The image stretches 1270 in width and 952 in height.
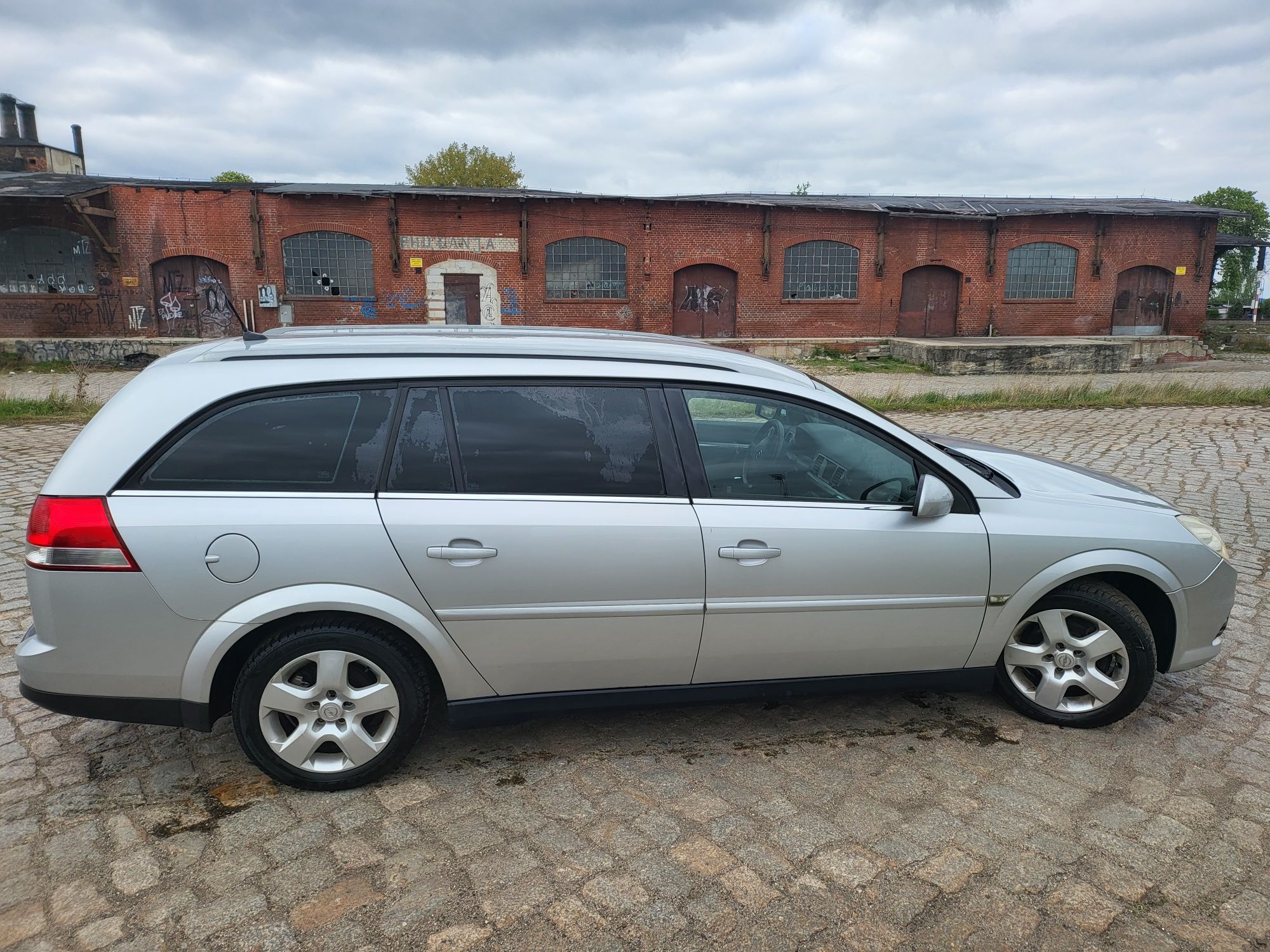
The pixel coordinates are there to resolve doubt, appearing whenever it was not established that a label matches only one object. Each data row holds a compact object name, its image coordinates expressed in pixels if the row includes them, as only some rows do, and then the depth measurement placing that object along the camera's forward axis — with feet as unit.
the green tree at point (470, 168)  167.32
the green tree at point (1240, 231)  190.49
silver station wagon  9.33
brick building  79.97
